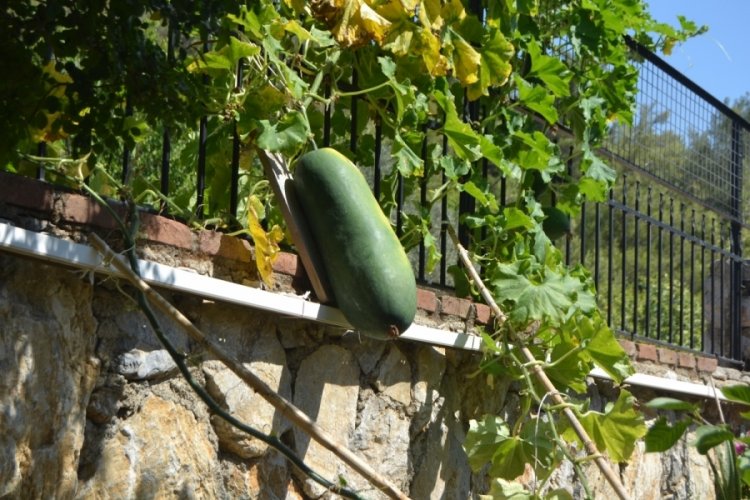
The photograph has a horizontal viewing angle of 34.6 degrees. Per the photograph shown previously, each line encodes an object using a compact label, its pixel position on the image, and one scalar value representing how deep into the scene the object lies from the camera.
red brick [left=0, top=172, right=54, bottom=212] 2.73
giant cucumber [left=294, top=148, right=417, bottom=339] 3.40
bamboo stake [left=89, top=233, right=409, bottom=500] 2.85
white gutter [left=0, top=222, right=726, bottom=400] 2.64
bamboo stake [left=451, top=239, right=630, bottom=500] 3.92
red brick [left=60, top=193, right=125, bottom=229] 2.86
